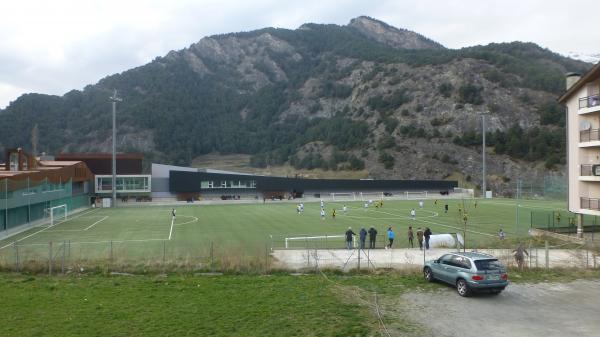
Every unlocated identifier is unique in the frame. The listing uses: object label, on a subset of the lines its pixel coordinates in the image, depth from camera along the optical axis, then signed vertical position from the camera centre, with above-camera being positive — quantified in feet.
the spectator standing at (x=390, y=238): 103.71 -14.62
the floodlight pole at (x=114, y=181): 249.75 -5.39
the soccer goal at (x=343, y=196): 291.03 -16.17
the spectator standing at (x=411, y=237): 106.57 -14.84
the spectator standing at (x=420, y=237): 106.32 -14.99
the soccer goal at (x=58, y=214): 164.76 -16.78
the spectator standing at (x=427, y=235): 102.73 -13.90
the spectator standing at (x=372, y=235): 101.25 -13.74
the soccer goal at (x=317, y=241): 106.74 -16.69
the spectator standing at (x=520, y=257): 72.38 -13.10
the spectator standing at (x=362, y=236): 99.39 -13.64
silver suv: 57.67 -12.68
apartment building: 116.26 +6.39
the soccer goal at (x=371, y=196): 289.33 -16.16
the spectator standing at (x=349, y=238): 100.73 -14.21
